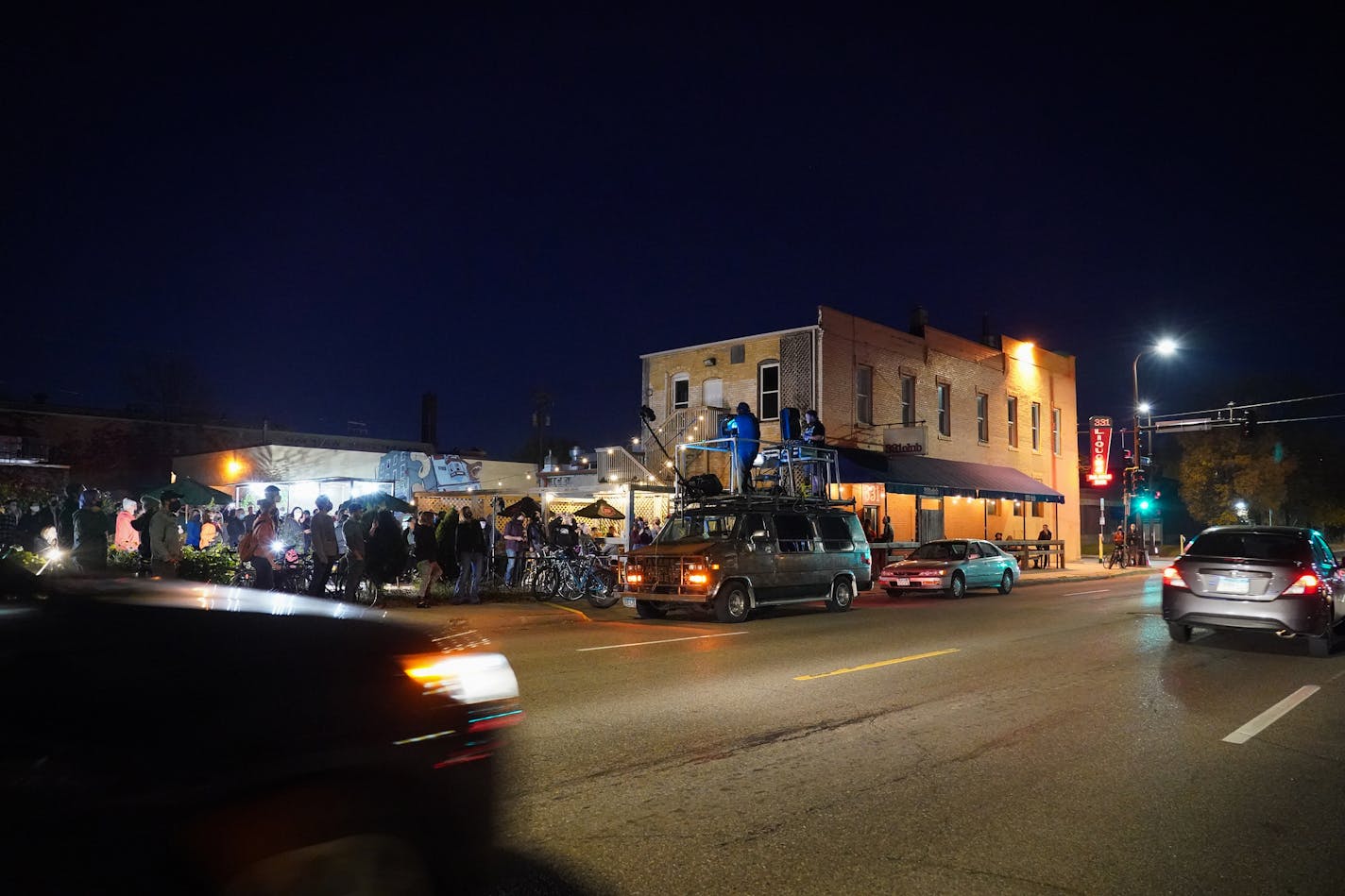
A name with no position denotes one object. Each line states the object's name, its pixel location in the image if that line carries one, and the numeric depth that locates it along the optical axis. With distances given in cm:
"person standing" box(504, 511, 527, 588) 1925
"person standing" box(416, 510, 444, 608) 1611
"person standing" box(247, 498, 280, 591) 1315
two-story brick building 2781
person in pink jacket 1717
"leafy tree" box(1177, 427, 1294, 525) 4966
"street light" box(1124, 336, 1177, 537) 3178
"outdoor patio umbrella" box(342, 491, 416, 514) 2214
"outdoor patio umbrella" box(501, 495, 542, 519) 2003
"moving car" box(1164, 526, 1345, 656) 1098
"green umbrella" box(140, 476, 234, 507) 2206
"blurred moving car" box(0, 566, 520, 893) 287
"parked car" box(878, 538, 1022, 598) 2166
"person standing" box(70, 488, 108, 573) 1305
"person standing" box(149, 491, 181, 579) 1262
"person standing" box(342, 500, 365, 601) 1462
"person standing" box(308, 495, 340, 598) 1420
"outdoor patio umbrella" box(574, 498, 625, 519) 2133
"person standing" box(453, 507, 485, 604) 1659
